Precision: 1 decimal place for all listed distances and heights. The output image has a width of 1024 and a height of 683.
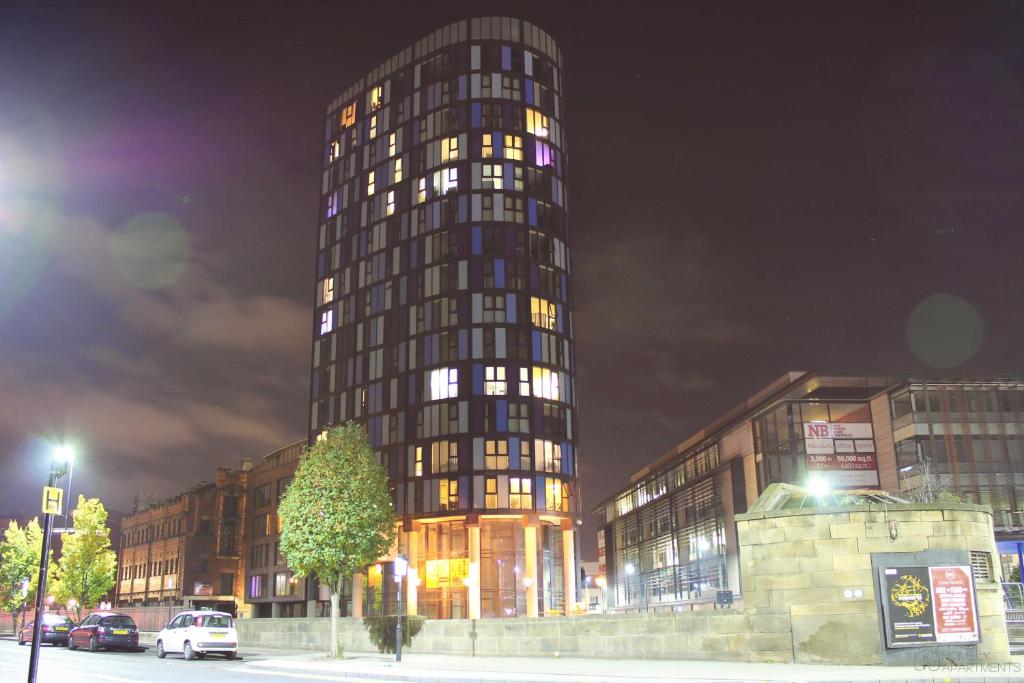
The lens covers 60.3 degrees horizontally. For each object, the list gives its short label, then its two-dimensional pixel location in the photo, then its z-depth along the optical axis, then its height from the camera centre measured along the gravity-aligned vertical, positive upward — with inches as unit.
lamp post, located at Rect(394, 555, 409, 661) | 1173.7 +0.2
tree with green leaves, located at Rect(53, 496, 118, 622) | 2797.7 +62.6
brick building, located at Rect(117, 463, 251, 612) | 4003.4 +150.0
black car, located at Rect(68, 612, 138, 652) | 1478.2 -83.7
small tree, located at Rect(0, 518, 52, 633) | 3029.0 +71.0
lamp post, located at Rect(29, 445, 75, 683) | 594.9 +52.2
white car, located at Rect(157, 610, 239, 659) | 1282.0 -80.7
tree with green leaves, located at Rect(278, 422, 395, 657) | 1461.6 +101.4
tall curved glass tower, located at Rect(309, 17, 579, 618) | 3016.7 +910.4
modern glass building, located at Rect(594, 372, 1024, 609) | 2851.9 +397.8
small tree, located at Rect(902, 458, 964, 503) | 2306.0 +209.2
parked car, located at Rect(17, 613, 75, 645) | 1702.8 -90.7
